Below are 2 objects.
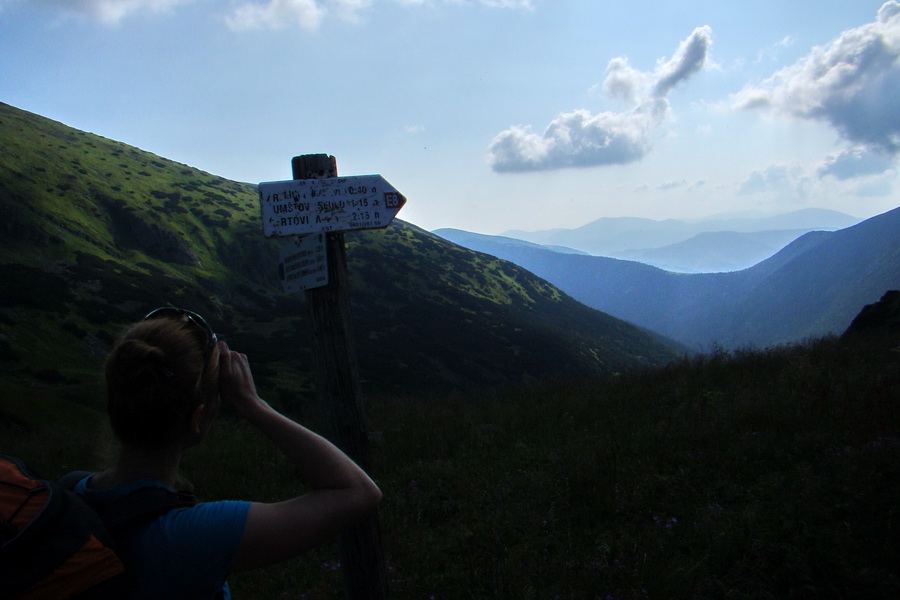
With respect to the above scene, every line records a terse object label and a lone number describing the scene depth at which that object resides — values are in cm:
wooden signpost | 285
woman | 121
